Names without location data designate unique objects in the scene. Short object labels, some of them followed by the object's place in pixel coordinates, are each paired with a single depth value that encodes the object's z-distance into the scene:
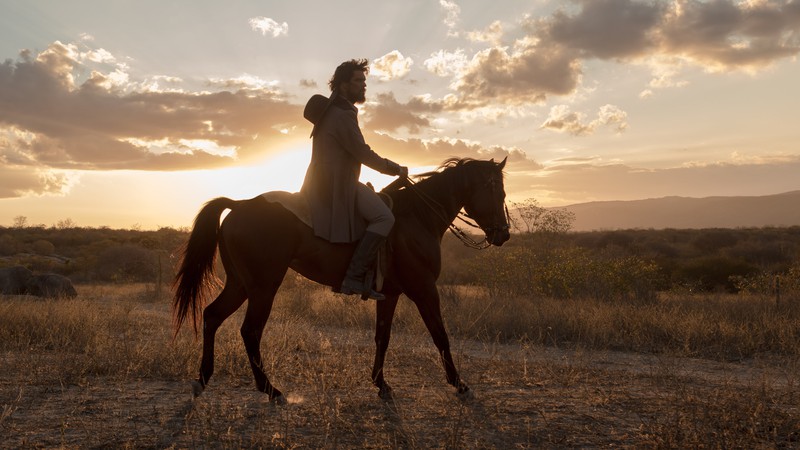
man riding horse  6.02
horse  5.95
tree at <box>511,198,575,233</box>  17.67
